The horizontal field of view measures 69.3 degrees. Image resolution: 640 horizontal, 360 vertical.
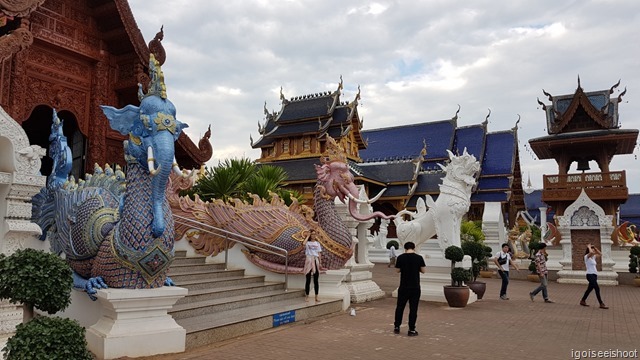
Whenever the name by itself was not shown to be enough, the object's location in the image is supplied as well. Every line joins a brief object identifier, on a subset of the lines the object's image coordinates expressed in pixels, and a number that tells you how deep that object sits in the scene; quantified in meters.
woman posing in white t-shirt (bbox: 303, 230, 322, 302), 8.57
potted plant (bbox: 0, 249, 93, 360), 3.25
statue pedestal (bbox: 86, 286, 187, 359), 4.82
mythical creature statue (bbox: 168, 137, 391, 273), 9.14
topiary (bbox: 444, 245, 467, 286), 9.65
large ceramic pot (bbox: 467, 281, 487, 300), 11.00
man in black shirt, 6.66
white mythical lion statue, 10.52
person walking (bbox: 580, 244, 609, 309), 9.94
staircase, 6.05
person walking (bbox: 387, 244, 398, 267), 23.38
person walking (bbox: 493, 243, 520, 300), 11.23
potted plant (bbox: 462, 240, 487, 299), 11.04
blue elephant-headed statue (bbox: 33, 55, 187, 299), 5.04
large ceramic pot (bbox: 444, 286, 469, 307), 9.52
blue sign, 7.03
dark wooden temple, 9.26
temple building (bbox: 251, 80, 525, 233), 30.97
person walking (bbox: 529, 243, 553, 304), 10.93
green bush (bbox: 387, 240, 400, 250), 26.33
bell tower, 23.50
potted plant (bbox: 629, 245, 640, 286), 16.97
